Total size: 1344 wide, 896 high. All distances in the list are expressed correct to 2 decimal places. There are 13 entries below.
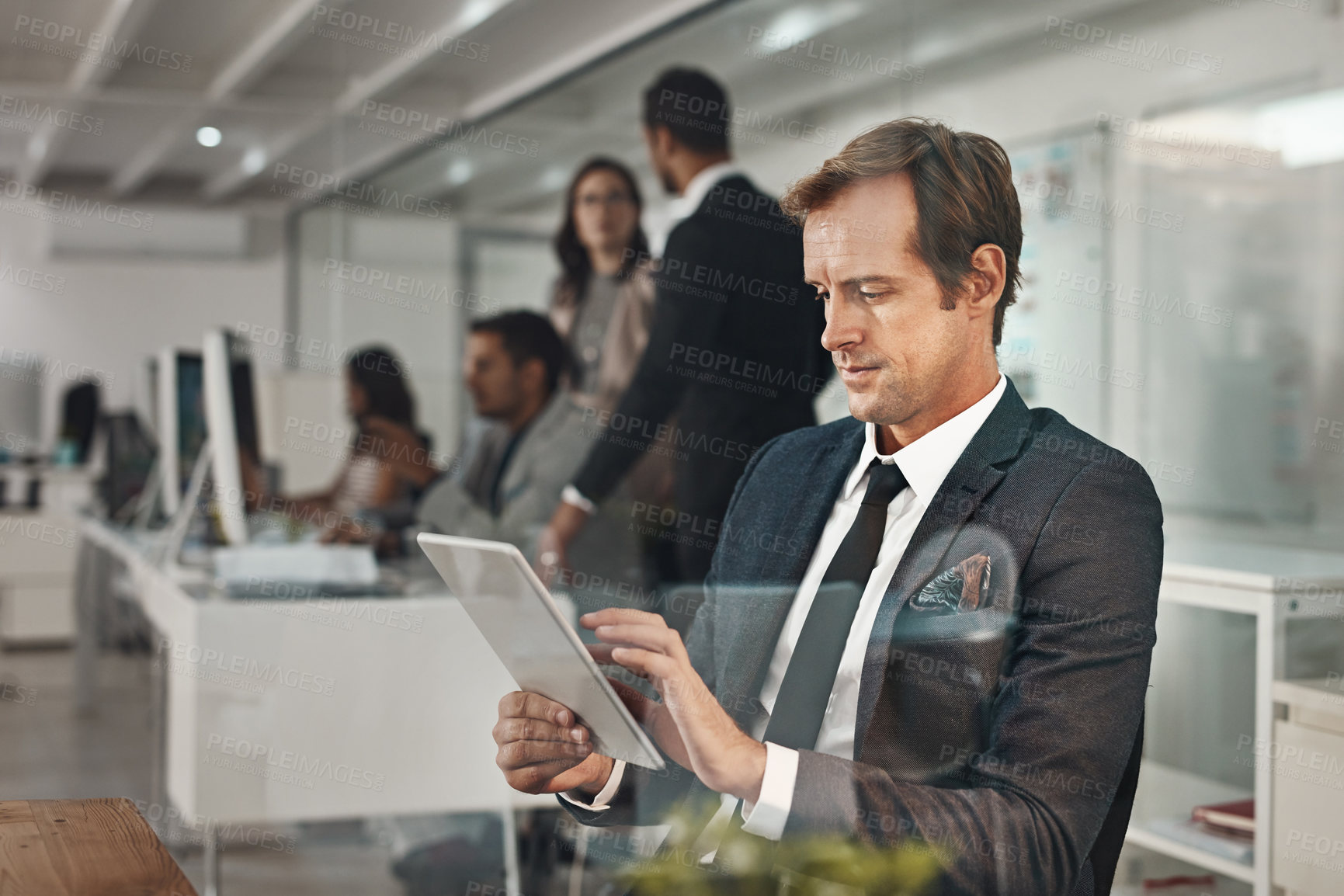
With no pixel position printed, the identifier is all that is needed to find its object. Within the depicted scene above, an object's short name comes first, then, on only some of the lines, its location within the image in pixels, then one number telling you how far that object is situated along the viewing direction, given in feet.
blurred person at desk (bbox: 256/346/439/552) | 10.60
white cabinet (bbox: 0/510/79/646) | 18.44
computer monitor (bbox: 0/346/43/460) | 17.70
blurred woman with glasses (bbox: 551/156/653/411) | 9.43
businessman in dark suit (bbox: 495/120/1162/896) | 3.23
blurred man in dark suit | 6.81
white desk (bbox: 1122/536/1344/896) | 5.53
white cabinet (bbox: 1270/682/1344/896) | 5.22
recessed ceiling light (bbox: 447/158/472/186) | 17.12
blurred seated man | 8.29
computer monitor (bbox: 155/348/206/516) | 10.19
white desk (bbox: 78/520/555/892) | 7.66
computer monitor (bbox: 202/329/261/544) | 8.45
